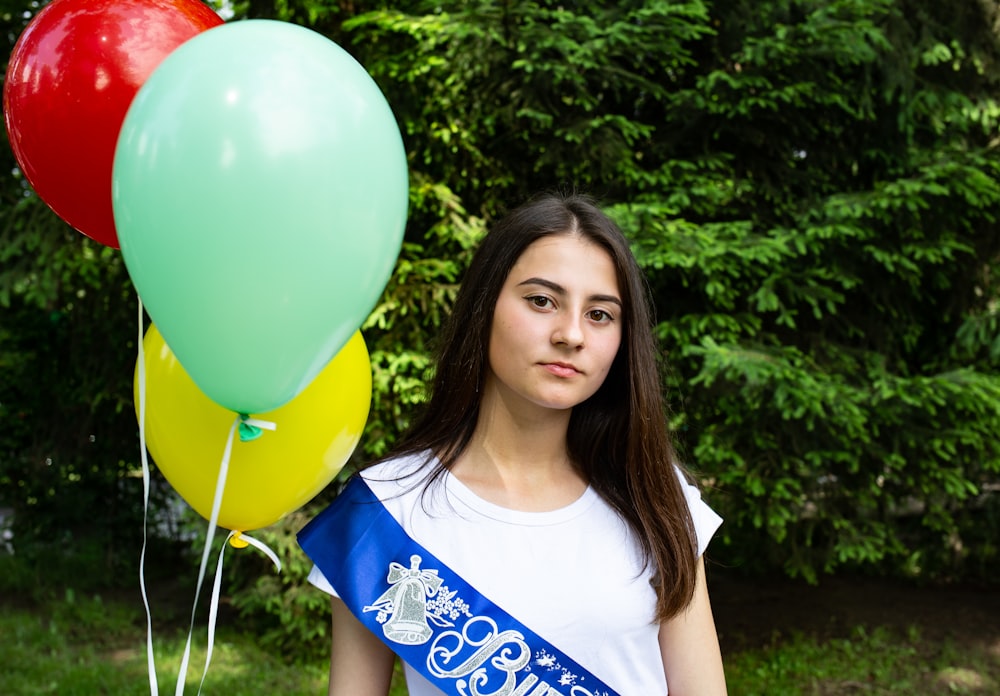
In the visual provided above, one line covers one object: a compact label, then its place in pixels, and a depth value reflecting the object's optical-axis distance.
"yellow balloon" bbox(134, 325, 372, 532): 1.44
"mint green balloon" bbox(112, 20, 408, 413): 1.16
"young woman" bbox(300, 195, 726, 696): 1.57
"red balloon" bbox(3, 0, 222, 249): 1.44
